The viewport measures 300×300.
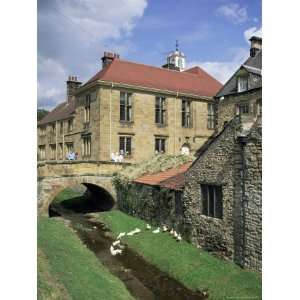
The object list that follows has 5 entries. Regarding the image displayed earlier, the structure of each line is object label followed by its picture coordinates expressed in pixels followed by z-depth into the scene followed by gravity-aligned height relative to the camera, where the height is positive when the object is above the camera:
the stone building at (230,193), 7.64 -1.01
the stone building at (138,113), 19.36 +2.58
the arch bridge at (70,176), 14.18 -0.92
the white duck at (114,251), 10.20 -2.90
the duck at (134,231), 11.78 -2.66
